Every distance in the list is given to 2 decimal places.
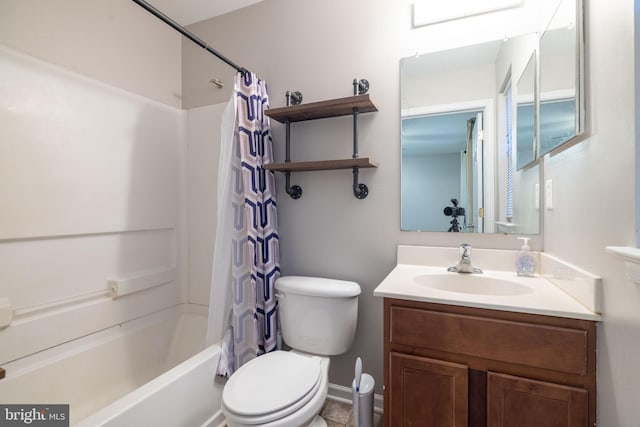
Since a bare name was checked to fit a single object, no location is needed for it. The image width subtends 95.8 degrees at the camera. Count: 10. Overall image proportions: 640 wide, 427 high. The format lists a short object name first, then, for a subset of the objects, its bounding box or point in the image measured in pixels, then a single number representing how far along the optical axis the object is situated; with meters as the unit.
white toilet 1.08
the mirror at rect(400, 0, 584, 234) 1.30
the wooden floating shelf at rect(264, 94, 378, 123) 1.48
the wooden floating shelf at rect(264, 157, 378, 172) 1.48
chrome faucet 1.34
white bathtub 1.22
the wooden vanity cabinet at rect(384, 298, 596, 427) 0.86
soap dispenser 1.28
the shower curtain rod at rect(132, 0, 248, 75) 1.23
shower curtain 1.63
